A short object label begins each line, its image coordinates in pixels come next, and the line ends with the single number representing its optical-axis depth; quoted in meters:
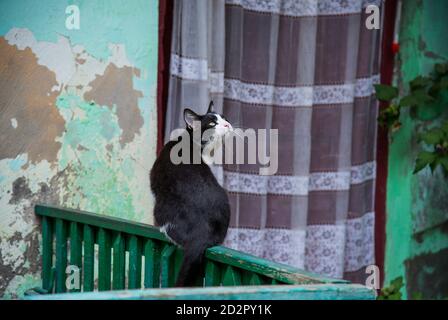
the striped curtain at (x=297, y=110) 7.01
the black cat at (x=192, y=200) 4.75
